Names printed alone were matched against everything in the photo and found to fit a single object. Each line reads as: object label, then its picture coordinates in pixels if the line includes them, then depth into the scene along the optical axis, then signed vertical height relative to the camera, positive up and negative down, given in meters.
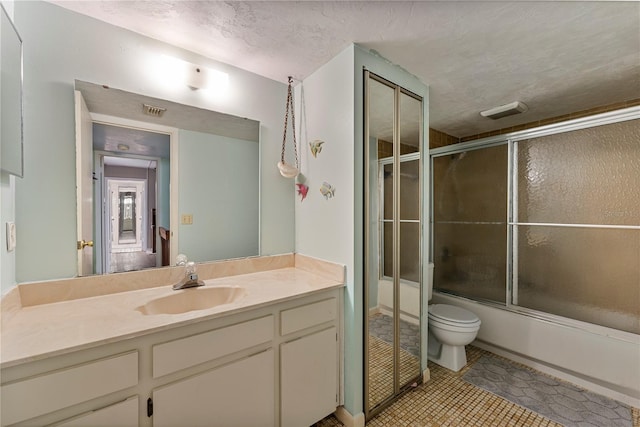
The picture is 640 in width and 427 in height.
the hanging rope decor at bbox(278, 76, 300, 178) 1.77 +0.61
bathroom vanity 0.78 -0.55
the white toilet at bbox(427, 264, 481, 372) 1.95 -0.95
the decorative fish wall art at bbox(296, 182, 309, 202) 1.79 +0.17
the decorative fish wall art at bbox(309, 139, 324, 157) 1.66 +0.45
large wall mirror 1.25 +0.18
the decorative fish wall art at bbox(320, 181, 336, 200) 1.57 +0.15
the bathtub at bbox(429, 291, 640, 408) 1.66 -1.03
